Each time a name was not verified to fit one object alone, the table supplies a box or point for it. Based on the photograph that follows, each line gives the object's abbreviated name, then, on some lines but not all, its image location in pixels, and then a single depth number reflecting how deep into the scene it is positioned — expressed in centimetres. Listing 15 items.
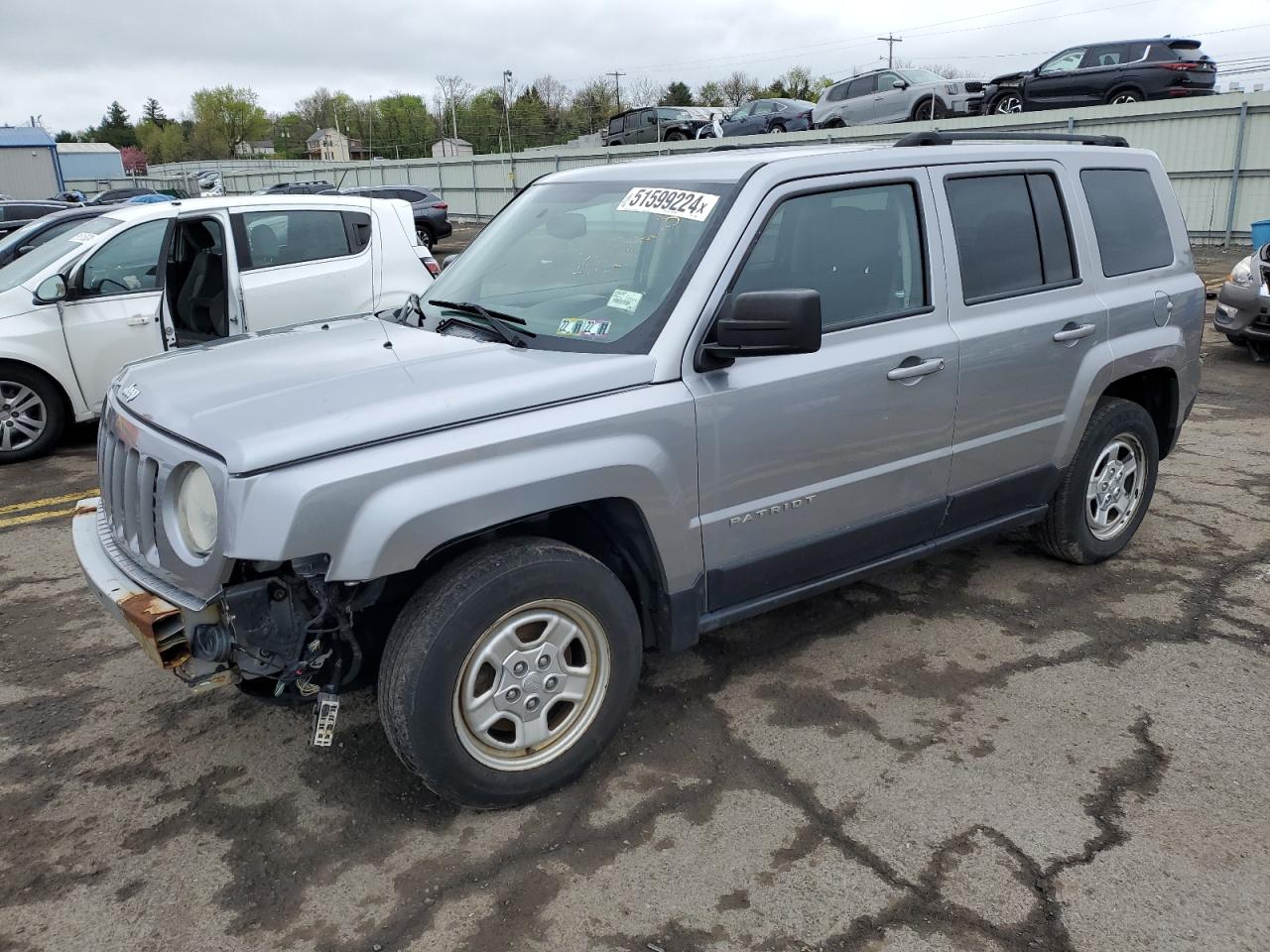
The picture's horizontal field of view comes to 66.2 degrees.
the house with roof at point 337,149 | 9939
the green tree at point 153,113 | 14038
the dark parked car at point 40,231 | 891
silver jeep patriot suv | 266
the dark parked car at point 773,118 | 2784
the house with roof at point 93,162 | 6350
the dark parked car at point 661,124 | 3034
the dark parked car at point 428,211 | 2200
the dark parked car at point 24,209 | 1755
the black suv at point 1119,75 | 1816
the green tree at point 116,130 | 12072
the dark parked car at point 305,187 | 1825
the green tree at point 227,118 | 10550
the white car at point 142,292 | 686
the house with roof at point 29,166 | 3778
